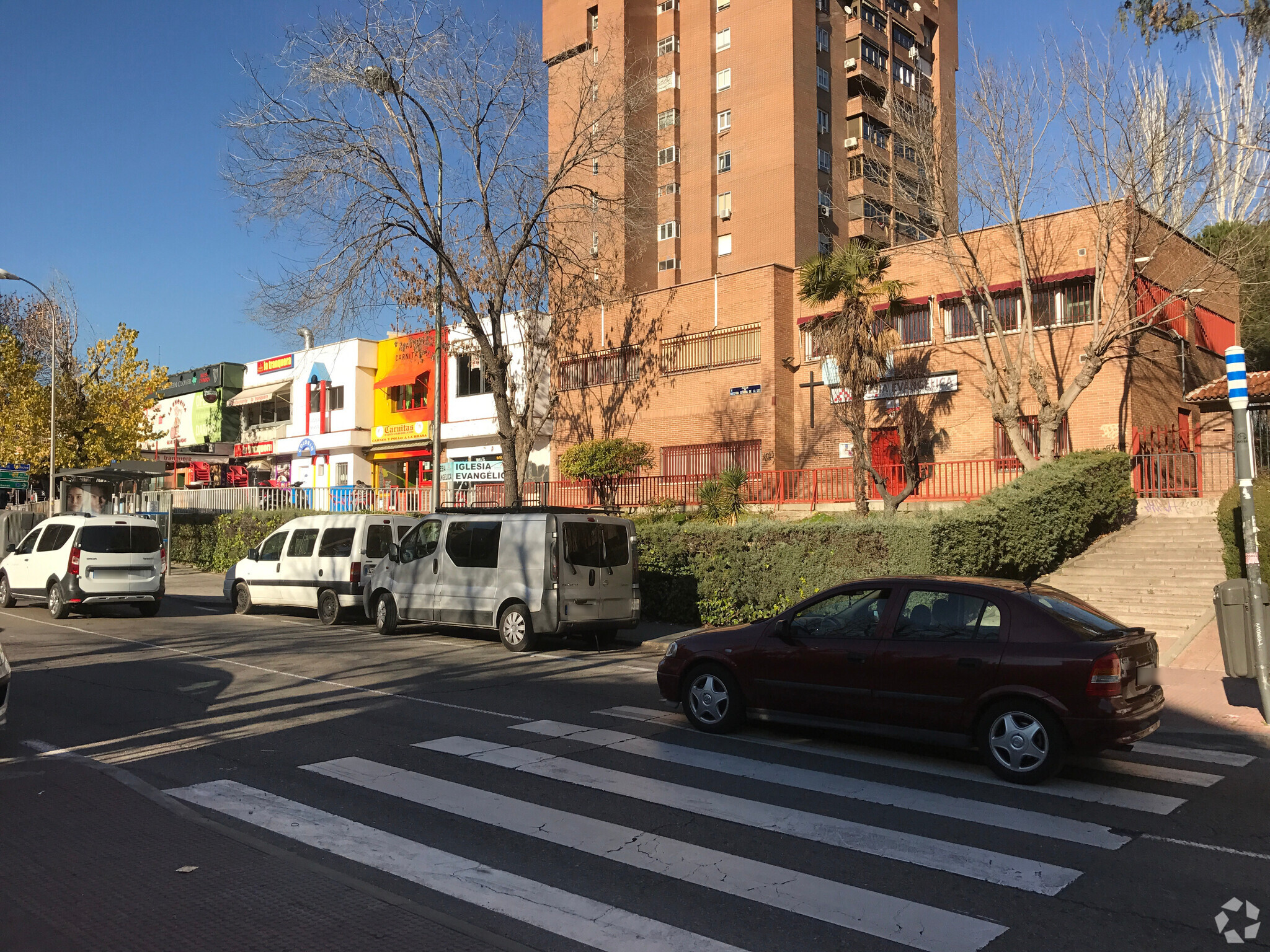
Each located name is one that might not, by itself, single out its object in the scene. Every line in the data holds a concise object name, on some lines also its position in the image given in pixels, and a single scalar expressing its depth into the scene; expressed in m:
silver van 14.27
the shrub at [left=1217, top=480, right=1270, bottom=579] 12.72
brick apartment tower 46.12
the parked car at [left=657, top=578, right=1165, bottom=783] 7.02
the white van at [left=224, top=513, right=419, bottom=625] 17.78
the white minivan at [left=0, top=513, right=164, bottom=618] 17.89
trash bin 9.52
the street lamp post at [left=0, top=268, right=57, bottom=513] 29.59
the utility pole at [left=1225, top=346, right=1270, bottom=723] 9.25
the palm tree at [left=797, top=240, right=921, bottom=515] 21.62
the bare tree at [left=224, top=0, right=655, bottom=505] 20.92
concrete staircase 15.40
